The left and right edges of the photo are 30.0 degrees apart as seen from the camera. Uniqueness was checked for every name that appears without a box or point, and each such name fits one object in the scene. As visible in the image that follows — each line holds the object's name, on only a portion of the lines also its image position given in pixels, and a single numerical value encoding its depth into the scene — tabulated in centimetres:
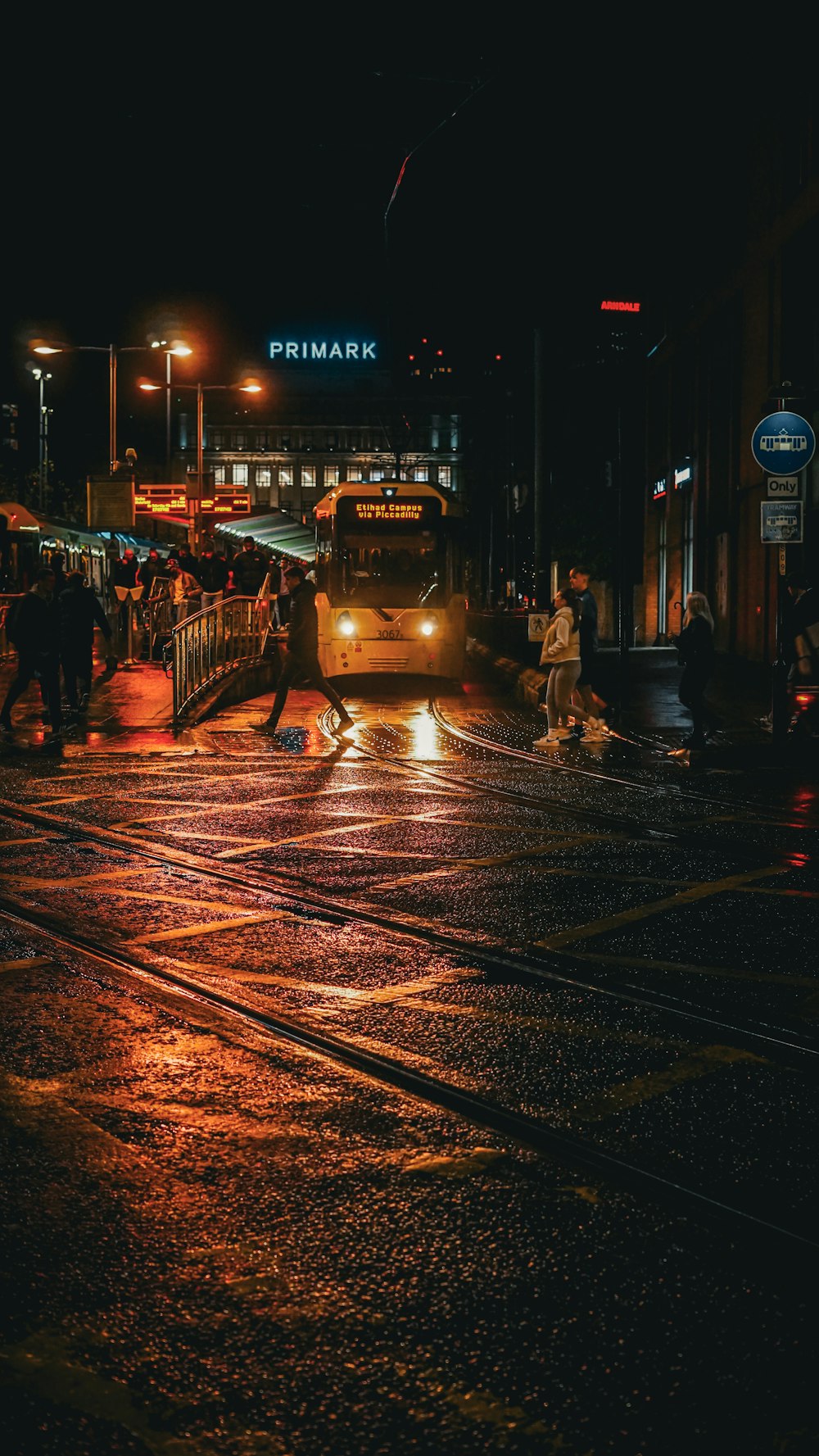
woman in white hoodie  1642
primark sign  12025
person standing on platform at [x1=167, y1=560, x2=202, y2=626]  2700
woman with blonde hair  1575
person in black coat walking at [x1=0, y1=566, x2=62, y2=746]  1733
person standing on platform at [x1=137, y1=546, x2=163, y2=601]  3453
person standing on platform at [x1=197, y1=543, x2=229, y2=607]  2905
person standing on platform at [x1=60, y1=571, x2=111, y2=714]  1914
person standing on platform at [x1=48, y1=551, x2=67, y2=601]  1998
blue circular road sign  1571
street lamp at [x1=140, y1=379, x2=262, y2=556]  3944
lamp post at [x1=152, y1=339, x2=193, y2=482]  3750
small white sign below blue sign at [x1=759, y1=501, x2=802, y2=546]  1569
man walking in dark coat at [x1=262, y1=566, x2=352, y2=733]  1777
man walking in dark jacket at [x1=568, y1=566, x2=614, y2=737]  1806
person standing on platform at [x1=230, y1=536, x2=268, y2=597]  2866
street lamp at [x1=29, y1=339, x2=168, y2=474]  3431
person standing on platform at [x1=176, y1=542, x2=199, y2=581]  2894
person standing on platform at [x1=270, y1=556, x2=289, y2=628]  2967
